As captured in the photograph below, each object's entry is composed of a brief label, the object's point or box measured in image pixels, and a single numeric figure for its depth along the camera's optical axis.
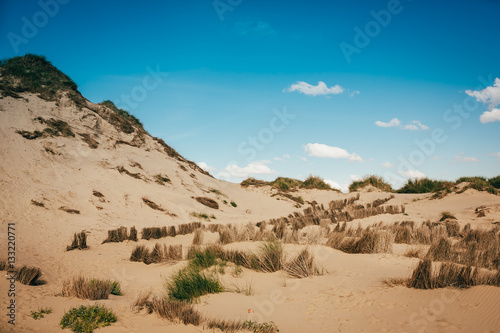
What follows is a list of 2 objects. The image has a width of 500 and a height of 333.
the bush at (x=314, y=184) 25.14
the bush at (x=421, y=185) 20.96
